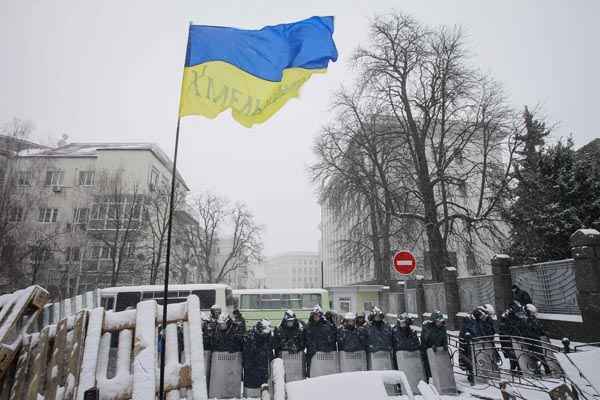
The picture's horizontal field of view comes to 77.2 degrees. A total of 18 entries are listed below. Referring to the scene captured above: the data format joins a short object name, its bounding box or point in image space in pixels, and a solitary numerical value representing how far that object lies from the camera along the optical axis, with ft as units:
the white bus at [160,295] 64.03
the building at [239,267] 129.39
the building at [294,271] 485.15
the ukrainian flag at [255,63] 17.47
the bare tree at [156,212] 107.76
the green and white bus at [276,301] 70.66
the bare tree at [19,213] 74.79
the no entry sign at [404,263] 36.45
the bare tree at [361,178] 77.20
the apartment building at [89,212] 90.48
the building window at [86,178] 124.26
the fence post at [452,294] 58.95
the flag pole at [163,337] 11.32
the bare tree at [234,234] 128.88
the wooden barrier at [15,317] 12.60
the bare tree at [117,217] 100.71
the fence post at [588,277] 32.94
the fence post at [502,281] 44.50
